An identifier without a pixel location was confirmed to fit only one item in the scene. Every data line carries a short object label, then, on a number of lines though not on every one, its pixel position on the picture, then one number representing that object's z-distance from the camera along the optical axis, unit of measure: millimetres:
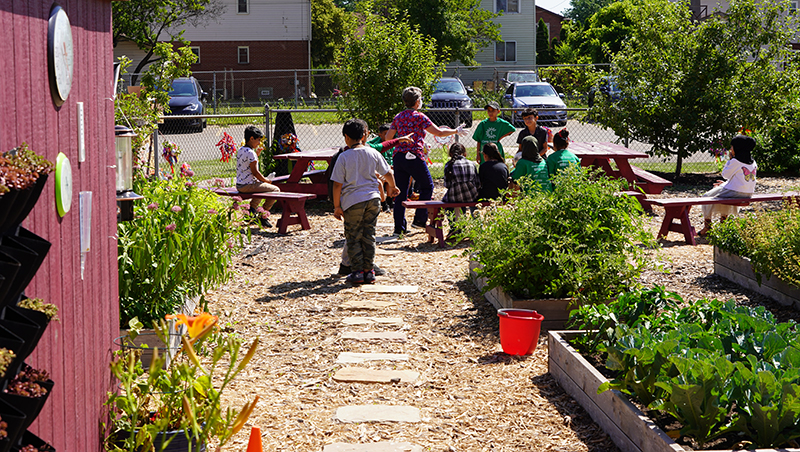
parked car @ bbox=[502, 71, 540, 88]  30925
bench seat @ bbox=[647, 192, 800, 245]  9016
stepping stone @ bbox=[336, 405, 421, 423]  4270
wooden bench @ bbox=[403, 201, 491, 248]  9000
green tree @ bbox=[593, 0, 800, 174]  13648
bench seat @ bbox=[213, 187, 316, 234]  9766
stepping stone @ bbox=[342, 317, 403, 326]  6145
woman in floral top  9461
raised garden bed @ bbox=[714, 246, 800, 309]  6347
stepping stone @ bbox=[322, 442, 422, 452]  3875
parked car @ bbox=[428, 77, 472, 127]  27141
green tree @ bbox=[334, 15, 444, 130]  13773
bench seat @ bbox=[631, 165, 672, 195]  11156
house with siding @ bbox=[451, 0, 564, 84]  44781
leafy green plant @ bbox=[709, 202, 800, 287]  6227
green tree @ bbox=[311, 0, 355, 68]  42062
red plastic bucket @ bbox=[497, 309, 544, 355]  5180
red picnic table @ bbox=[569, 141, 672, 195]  11273
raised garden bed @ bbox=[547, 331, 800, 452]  3447
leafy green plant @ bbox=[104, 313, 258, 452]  2949
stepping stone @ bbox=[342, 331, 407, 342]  5766
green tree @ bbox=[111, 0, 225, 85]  22531
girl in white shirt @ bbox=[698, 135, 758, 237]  8953
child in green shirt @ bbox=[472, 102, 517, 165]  10984
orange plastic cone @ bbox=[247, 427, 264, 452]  3197
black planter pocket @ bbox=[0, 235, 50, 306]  2029
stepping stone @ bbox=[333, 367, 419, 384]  4883
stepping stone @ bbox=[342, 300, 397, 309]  6610
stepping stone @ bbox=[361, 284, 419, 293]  7133
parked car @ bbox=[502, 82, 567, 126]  25609
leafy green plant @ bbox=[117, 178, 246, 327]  4996
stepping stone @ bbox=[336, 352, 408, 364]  5266
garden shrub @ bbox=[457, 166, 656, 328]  5664
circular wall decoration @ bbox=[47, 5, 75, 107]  2748
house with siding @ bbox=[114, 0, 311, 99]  38688
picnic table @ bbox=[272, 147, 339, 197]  11266
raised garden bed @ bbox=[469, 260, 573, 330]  5770
